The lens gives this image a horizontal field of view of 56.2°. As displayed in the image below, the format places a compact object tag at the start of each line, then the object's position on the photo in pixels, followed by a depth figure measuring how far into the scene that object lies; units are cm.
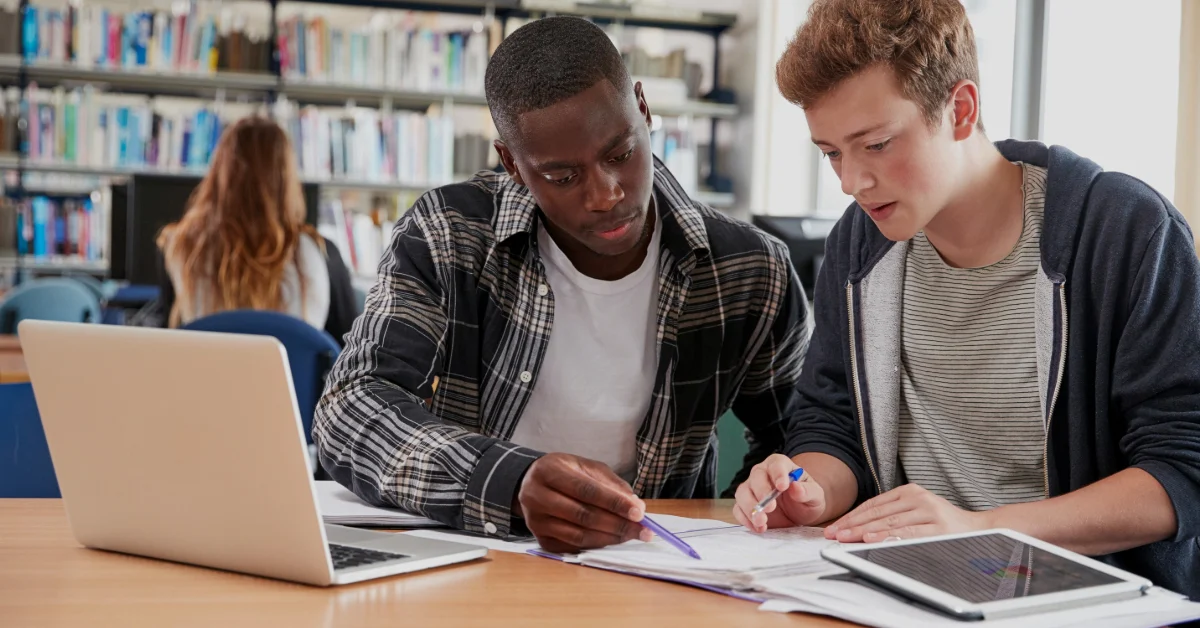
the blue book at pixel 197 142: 513
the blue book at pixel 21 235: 510
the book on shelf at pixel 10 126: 507
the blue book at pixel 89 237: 517
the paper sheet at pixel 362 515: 119
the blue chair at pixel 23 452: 162
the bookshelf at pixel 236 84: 507
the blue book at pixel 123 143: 510
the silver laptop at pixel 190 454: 85
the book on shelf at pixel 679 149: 560
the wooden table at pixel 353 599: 81
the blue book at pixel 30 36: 503
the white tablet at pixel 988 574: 79
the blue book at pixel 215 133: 515
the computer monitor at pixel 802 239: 265
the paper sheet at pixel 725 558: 92
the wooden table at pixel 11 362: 221
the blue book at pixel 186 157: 515
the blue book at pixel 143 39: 505
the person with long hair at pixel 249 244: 310
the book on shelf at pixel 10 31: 502
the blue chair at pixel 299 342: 213
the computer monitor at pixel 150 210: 399
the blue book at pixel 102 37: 505
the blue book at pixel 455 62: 534
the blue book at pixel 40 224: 513
